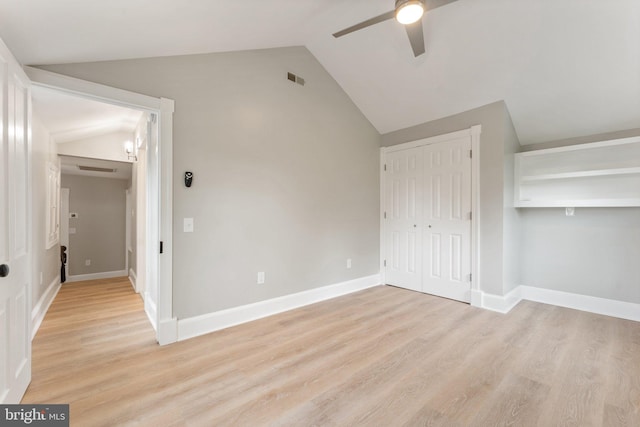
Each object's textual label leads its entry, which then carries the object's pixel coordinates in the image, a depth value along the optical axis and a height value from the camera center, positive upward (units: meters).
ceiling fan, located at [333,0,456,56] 1.94 +1.49
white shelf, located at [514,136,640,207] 3.19 +0.46
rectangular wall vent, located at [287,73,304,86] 3.46 +1.73
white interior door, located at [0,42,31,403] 1.55 -0.12
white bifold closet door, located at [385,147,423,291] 4.19 -0.07
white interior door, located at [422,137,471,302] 3.67 -0.09
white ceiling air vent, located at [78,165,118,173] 4.98 +0.84
